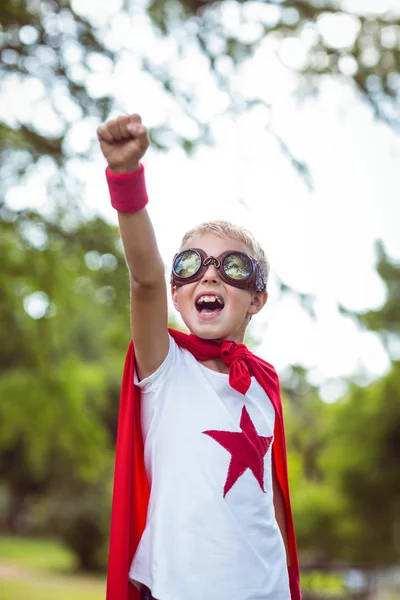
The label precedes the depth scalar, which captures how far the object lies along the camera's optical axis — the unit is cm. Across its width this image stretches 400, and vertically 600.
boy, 166
